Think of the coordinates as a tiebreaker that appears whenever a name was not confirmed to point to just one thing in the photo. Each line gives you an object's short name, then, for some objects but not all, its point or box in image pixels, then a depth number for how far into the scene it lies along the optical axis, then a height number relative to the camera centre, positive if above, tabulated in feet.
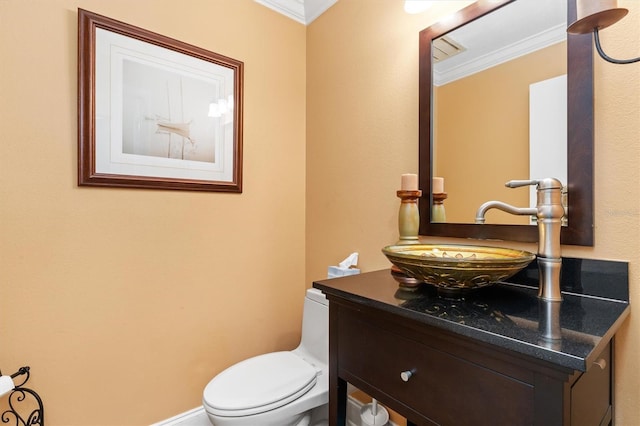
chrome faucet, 2.72 -0.25
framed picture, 4.47 +1.61
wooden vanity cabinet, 1.90 -1.25
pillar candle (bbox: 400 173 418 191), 4.08 +0.36
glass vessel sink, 2.46 -0.49
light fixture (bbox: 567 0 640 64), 2.28 +1.44
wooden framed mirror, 2.97 +0.63
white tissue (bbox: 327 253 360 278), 5.27 -1.00
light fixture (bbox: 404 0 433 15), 4.37 +2.90
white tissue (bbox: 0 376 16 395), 3.69 -2.07
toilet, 3.84 -2.39
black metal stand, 4.02 -2.55
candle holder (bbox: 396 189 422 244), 3.95 -0.09
